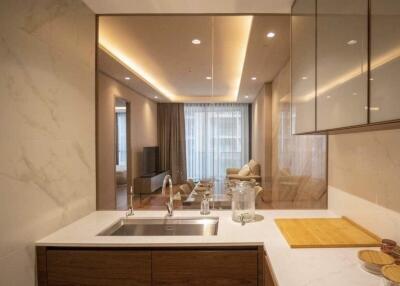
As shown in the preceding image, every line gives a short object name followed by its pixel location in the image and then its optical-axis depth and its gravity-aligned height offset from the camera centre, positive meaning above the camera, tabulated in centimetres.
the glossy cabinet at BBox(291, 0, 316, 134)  150 +48
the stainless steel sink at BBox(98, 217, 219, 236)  185 -64
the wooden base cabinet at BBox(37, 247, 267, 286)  135 -69
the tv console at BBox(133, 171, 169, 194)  233 -41
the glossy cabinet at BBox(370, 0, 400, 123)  76 +25
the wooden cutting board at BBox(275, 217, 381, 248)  129 -54
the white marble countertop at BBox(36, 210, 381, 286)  99 -56
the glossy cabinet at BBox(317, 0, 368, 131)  95 +33
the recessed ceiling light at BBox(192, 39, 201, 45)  241 +94
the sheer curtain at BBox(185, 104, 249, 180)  247 +1
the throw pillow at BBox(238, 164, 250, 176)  247 -32
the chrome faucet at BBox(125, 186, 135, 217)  194 -56
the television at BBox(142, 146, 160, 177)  244 -21
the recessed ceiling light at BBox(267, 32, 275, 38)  222 +93
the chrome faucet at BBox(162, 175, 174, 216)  193 -51
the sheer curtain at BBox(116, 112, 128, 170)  254 -2
